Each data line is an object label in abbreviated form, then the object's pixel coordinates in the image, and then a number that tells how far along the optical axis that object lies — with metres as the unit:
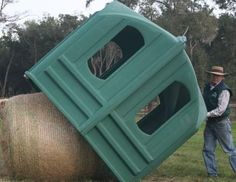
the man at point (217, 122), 8.01
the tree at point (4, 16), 42.94
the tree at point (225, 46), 49.72
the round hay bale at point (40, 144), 6.62
